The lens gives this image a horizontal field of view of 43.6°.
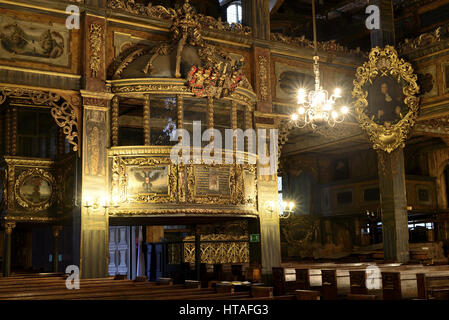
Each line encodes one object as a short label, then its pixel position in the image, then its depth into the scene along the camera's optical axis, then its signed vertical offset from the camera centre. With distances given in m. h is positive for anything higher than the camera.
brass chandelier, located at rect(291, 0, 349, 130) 12.00 +2.90
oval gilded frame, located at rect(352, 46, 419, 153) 16.09 +4.15
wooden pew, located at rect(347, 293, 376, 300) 7.64 -0.79
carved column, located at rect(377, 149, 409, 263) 16.20 +0.94
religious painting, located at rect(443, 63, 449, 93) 15.56 +4.36
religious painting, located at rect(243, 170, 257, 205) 13.88 +1.39
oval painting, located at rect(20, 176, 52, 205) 14.78 +1.53
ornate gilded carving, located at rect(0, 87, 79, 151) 12.27 +3.19
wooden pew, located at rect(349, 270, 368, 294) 8.94 -0.69
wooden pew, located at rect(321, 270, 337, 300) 9.70 -0.78
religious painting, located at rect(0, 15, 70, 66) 12.09 +4.51
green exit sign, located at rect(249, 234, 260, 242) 14.48 +0.11
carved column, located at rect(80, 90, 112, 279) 12.15 +1.41
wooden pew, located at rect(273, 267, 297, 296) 11.77 -0.83
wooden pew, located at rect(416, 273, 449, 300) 8.16 -0.75
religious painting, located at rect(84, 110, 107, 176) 12.45 +2.29
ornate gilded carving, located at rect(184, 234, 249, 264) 16.77 -0.18
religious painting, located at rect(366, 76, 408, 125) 16.28 +3.97
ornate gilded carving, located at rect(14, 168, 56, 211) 14.72 +1.54
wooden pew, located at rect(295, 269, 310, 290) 10.93 -0.75
